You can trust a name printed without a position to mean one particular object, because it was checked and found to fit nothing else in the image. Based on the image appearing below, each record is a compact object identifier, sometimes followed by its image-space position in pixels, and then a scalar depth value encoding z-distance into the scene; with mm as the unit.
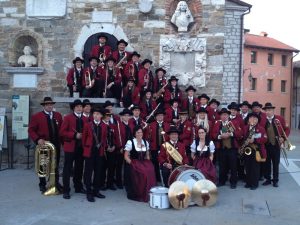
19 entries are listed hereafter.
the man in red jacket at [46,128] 8234
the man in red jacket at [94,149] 7617
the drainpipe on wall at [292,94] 43469
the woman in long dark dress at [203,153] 8256
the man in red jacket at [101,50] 10508
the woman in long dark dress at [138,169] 7789
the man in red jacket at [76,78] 10141
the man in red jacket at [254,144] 8797
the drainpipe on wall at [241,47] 11582
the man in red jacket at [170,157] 8016
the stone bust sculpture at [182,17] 10906
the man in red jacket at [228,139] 8805
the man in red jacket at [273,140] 9156
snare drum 7082
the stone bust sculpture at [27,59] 11625
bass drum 7414
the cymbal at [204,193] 7164
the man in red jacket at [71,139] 7855
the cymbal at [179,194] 6930
